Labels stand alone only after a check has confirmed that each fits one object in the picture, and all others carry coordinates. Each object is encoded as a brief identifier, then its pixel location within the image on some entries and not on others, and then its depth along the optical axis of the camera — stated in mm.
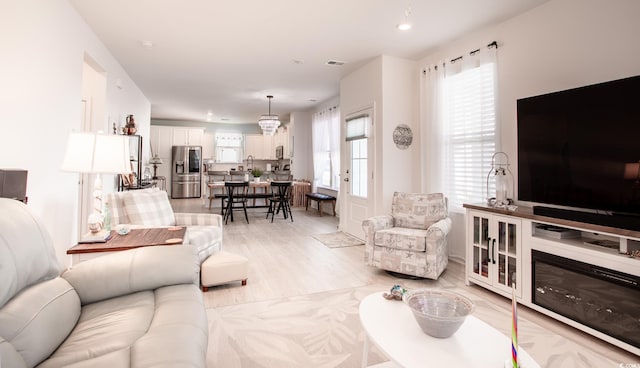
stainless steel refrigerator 10117
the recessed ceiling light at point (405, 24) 3152
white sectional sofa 1026
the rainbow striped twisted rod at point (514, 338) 902
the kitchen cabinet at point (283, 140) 9436
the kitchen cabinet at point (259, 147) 10672
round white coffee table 1165
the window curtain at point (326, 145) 7043
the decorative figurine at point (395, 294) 1681
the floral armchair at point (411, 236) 3033
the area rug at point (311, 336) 1844
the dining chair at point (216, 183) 7195
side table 1935
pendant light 7078
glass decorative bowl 1284
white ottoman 2875
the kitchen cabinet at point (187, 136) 10180
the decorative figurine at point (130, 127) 4906
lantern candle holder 3109
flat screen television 2078
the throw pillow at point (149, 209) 3113
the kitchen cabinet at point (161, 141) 9930
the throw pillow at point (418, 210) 3463
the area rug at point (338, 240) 4633
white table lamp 1958
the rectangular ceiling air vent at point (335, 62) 4629
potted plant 8320
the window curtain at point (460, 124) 3445
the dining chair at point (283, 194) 6586
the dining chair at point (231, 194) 6254
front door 4680
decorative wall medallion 4430
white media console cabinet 1963
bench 6969
